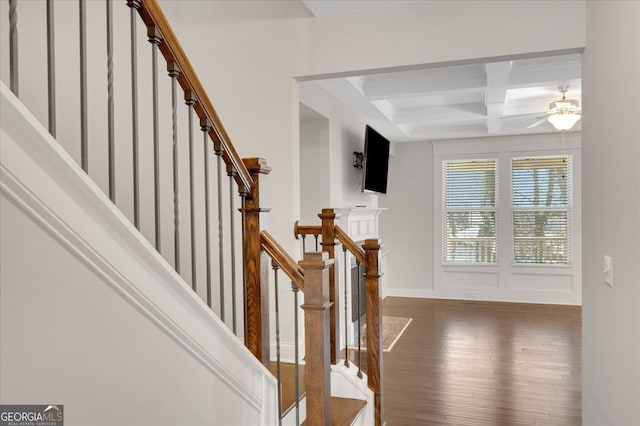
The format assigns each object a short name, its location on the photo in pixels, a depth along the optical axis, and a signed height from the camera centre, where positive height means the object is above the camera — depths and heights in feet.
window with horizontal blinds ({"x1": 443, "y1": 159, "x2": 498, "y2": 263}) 23.95 -0.32
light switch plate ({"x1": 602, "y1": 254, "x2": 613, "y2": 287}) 6.65 -1.01
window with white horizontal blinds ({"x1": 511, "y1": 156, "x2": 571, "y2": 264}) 22.90 -0.26
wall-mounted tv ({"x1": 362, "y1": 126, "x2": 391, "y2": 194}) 18.45 +1.91
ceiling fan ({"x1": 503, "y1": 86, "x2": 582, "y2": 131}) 15.66 +3.17
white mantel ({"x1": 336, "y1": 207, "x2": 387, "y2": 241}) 16.60 -0.62
